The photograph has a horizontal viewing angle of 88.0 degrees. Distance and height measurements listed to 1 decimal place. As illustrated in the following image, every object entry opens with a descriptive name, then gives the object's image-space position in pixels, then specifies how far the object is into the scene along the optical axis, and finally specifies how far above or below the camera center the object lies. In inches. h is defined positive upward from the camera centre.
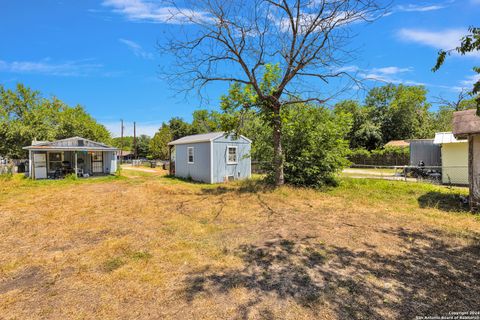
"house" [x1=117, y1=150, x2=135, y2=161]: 2277.6 +28.7
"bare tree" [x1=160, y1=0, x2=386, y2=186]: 343.6 +138.4
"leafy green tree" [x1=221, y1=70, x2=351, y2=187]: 386.0 +37.9
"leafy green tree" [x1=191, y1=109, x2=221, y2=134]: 1887.3 +267.6
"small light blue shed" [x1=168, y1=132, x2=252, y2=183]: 571.5 -2.2
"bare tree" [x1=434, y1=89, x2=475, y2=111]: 1068.3 +229.3
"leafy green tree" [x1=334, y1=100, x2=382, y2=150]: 1213.7 +123.2
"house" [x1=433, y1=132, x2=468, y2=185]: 481.7 -5.6
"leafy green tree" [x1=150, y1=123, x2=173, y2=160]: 1577.3 +96.2
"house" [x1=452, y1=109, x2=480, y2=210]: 271.0 +8.0
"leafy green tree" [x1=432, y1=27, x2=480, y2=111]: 120.1 +54.8
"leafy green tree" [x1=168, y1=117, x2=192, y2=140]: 1984.5 +242.3
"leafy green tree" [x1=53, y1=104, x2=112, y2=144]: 1101.1 +153.5
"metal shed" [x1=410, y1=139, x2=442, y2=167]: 639.8 +4.6
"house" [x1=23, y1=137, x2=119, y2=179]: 678.5 -0.6
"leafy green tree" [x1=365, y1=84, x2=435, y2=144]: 1247.5 +215.1
